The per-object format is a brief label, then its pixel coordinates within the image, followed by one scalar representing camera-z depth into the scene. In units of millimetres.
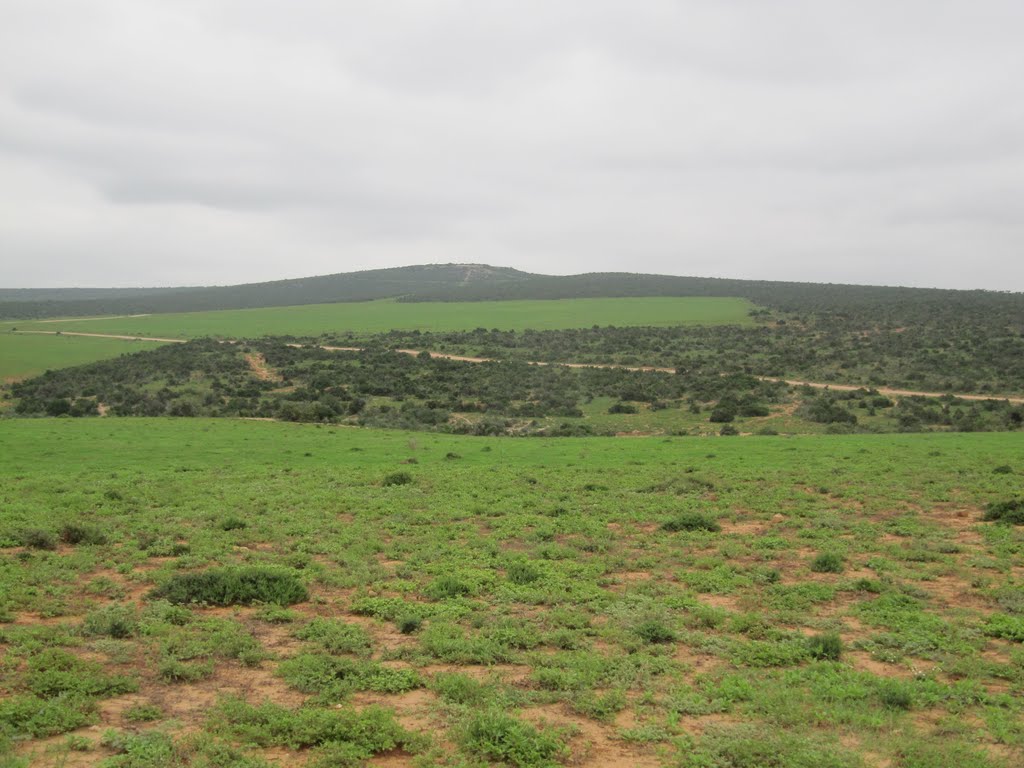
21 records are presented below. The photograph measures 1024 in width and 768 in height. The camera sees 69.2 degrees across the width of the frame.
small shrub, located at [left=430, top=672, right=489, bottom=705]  8742
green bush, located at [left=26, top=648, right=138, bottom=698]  8555
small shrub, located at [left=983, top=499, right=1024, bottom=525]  17844
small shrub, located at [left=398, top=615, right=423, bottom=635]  11117
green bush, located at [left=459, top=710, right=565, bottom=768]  7398
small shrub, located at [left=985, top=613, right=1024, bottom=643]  10727
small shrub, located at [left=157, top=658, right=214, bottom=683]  9266
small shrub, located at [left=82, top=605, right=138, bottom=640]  10648
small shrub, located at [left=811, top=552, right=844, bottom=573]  14359
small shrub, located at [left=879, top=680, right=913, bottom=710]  8594
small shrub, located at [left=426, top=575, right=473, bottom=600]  12672
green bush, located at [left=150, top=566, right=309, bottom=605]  12133
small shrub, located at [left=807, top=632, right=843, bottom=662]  10141
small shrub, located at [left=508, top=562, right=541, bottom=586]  13594
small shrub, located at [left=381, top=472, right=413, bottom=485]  23547
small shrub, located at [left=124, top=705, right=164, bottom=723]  8133
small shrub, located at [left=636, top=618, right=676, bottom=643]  10828
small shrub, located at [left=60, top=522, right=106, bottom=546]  15570
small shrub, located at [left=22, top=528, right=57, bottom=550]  14945
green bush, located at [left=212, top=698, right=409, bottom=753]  7672
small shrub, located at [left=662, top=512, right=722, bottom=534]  17812
